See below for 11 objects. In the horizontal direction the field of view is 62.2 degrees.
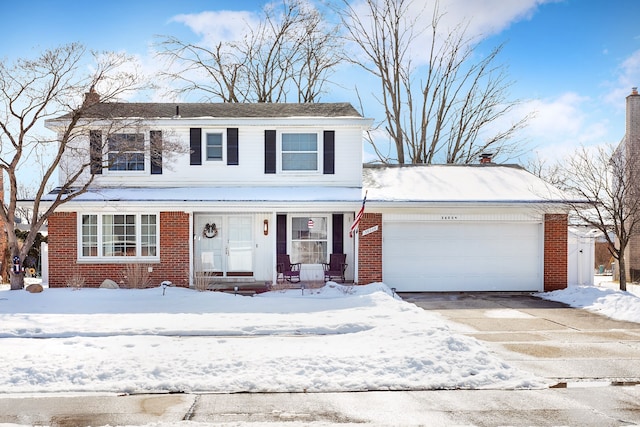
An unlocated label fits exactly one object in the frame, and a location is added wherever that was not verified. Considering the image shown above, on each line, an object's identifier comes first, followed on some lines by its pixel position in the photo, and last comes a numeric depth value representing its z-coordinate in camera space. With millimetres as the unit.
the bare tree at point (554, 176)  27783
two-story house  16031
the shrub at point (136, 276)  15672
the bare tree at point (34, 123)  15000
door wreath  17078
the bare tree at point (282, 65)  31016
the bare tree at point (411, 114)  30625
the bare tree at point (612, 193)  15391
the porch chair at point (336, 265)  16547
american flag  15156
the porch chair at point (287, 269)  16234
